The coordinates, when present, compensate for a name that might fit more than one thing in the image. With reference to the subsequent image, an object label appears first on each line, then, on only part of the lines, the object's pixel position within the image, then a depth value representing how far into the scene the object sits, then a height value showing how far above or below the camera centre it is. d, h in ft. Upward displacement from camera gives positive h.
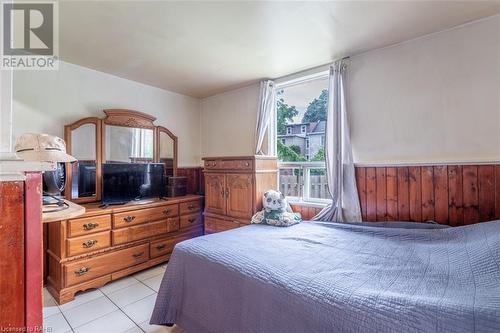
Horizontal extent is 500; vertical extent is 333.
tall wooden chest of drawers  9.09 -0.72
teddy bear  7.96 -1.54
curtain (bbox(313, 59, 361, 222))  8.15 +0.29
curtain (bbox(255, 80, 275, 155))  10.61 +2.60
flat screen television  9.25 -0.50
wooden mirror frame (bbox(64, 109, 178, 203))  8.88 +1.73
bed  3.13 -1.87
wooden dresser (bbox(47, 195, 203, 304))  7.49 -2.59
